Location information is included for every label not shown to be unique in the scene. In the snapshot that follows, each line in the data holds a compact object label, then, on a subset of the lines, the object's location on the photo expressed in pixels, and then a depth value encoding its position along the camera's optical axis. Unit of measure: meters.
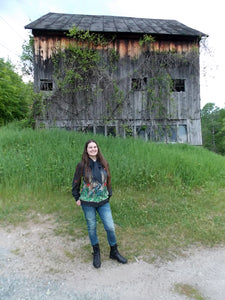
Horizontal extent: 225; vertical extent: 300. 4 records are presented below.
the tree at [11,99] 17.30
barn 10.70
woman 2.87
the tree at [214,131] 38.25
